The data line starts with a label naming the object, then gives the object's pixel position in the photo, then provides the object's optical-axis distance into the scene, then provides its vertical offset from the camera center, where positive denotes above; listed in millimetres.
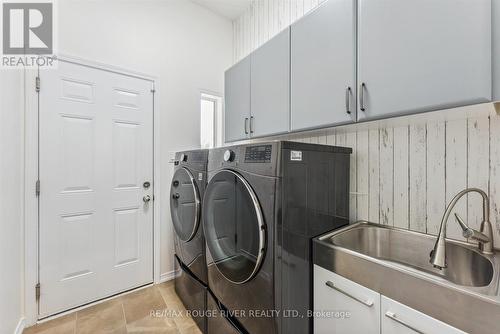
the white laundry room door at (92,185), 1832 -189
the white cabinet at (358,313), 856 -633
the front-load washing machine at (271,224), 1112 -326
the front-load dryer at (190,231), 1724 -545
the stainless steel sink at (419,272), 742 -464
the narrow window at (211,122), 2863 +542
